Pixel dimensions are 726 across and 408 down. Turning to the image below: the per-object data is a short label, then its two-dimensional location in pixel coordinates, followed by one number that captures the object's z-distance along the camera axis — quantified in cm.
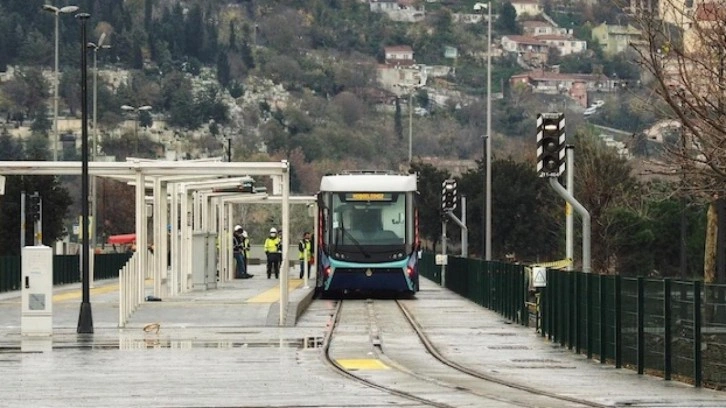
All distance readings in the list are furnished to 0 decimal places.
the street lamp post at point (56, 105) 7911
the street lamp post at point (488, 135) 7044
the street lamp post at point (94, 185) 8291
